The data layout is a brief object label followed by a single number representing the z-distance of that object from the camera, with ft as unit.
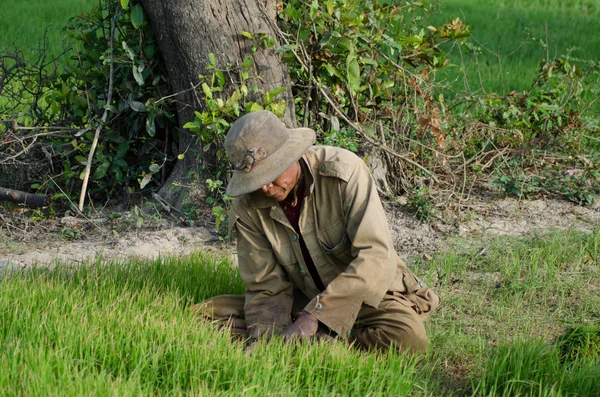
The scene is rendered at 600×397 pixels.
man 21.15
